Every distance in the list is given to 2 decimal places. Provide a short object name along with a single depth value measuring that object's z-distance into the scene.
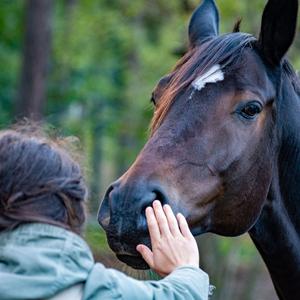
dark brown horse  7.00
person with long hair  4.72
